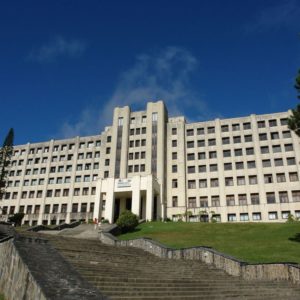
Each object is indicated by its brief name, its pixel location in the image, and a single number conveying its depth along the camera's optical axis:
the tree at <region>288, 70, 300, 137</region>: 23.66
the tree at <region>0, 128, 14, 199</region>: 53.27
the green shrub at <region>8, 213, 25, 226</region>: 49.72
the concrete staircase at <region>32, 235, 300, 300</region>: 10.88
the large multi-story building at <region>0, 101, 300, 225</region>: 49.47
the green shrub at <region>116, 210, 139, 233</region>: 35.03
